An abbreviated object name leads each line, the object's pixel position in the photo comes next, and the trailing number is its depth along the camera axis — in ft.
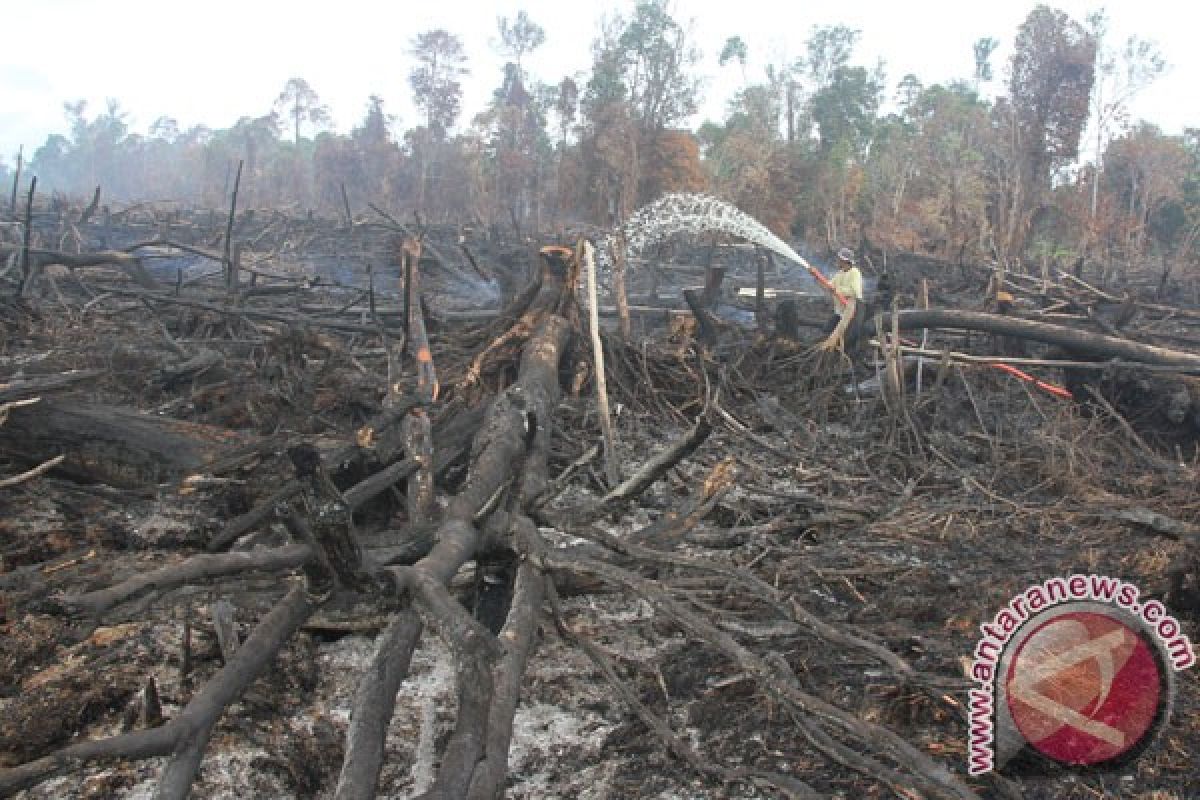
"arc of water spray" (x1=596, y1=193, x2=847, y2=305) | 40.56
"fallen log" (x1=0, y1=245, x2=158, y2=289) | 23.77
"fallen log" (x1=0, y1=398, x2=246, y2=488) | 11.91
